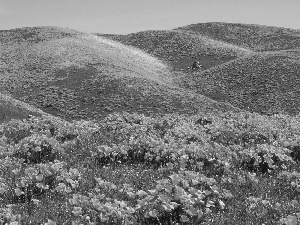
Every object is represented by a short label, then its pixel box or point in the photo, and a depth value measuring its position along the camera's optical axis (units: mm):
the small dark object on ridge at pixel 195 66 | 78938
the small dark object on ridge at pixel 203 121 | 15885
